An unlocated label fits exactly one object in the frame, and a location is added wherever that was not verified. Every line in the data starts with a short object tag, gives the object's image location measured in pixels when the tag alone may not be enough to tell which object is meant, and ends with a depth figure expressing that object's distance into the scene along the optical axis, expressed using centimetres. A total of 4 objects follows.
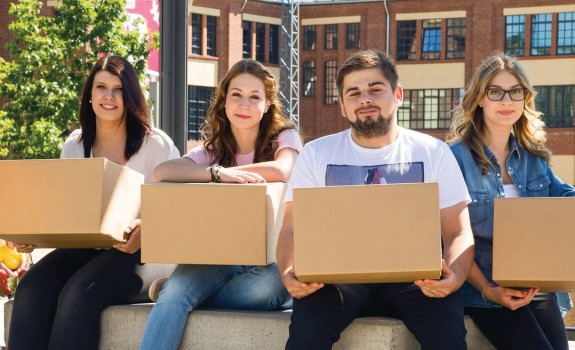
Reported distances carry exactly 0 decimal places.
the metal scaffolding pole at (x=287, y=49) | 3391
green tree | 2073
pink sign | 2008
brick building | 3781
